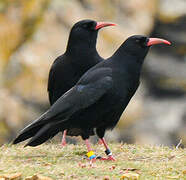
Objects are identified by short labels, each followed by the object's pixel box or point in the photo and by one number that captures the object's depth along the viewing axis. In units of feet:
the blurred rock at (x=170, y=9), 186.85
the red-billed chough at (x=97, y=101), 46.96
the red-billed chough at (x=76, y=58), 57.11
